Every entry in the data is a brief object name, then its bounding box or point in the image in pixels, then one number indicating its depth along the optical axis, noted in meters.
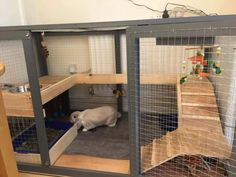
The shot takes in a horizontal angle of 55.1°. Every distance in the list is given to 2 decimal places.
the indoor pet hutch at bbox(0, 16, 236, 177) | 1.33
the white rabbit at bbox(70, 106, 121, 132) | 2.44
